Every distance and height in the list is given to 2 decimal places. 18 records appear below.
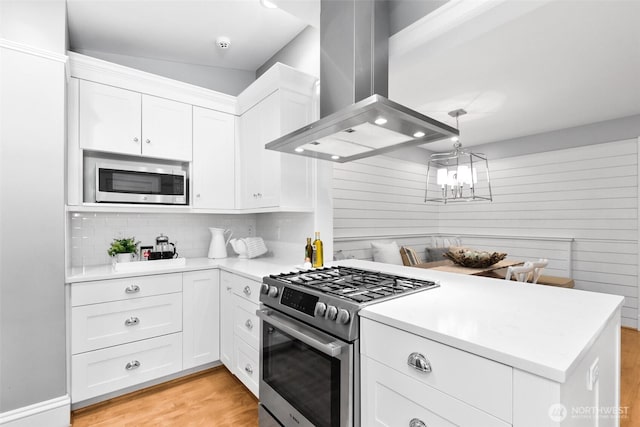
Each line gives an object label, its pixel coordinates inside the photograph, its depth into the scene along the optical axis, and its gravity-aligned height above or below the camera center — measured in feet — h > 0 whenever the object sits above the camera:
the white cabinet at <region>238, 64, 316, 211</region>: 7.74 +2.13
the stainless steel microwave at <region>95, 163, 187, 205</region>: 7.59 +0.77
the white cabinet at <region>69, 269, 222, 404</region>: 6.66 -2.73
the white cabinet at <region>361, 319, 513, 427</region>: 2.78 -1.77
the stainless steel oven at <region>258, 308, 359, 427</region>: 4.12 -2.47
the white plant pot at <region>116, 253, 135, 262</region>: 7.87 -1.11
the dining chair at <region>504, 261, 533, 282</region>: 10.05 -1.88
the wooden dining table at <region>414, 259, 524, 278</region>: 10.92 -2.09
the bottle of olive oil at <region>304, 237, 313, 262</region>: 7.32 -0.91
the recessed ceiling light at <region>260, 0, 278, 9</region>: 7.35 +5.10
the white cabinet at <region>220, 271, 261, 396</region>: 6.65 -2.70
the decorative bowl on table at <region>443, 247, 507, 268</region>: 11.35 -1.65
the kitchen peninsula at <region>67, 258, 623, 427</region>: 2.56 -1.38
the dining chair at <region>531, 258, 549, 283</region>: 10.38 -1.85
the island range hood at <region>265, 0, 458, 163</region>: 5.11 +2.35
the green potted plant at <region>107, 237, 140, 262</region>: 7.83 -0.92
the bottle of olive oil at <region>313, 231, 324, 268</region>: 7.20 -0.96
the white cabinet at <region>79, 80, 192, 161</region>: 7.38 +2.33
